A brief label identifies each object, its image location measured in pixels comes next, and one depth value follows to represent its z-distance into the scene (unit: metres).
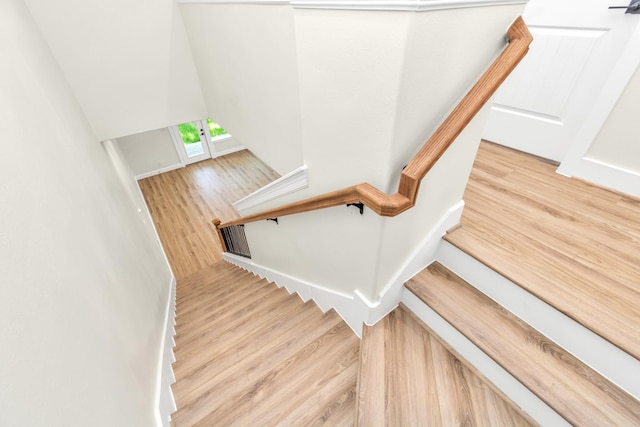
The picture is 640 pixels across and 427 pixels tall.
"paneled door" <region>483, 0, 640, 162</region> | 1.66
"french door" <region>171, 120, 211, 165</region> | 6.56
